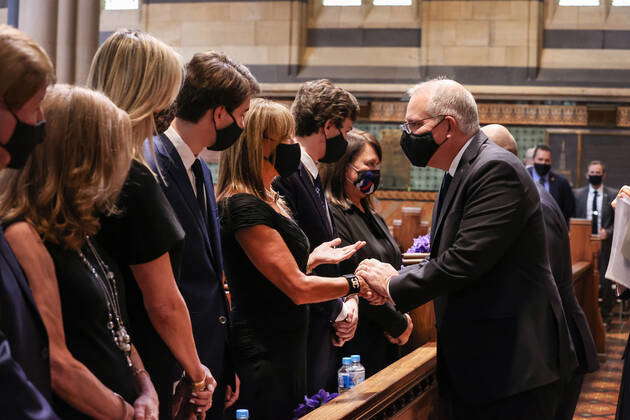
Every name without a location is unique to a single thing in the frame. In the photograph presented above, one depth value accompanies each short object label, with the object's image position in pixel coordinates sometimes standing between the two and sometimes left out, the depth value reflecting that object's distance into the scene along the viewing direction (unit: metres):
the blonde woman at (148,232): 2.33
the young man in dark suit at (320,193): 3.74
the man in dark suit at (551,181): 10.70
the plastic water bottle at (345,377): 3.54
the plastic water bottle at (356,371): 3.62
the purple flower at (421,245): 4.96
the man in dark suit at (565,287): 3.67
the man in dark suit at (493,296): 3.09
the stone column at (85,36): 7.62
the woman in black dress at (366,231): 4.05
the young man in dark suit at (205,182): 2.82
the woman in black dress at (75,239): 2.03
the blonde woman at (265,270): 3.21
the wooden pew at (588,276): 8.41
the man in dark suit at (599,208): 11.01
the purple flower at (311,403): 3.18
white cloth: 3.68
